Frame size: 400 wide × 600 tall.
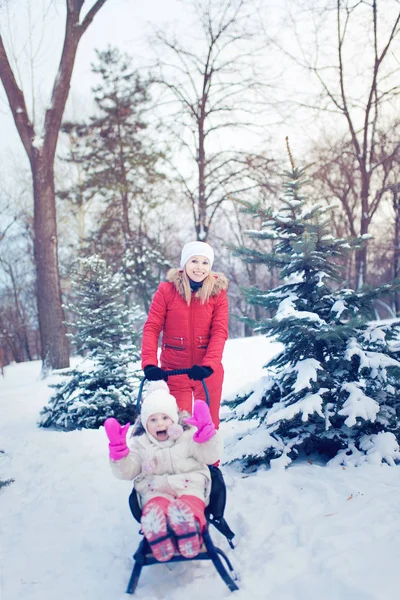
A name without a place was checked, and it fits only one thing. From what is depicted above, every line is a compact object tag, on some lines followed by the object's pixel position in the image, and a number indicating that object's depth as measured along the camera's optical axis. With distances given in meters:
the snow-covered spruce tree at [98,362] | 6.15
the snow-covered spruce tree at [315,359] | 3.89
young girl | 2.56
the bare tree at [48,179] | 9.91
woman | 3.61
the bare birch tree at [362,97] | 12.16
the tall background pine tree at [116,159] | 17.52
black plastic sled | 2.40
